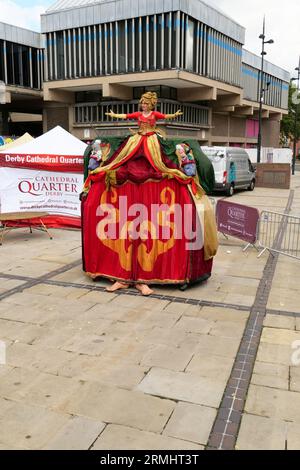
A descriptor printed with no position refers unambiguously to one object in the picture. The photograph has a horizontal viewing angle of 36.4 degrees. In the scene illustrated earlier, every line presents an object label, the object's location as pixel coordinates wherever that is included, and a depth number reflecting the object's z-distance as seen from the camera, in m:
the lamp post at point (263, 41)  29.88
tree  63.32
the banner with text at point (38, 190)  12.09
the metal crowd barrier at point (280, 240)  10.14
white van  20.19
